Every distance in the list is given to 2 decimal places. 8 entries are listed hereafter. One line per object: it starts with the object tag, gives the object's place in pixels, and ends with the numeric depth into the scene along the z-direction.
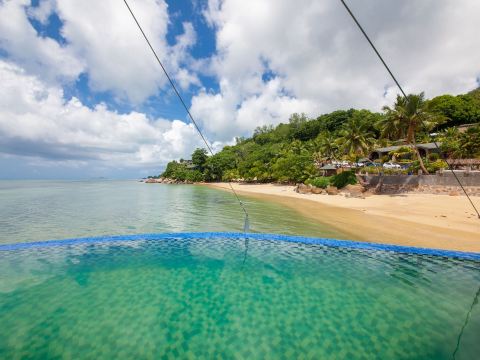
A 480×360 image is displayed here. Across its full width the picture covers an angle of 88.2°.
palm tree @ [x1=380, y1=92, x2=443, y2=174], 26.27
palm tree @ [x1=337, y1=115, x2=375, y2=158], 34.28
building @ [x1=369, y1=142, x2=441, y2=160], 36.78
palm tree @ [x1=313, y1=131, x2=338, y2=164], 45.31
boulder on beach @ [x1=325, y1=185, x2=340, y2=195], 31.52
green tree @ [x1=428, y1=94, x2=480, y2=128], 51.66
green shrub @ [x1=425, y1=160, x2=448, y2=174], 25.67
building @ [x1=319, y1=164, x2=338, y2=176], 39.84
